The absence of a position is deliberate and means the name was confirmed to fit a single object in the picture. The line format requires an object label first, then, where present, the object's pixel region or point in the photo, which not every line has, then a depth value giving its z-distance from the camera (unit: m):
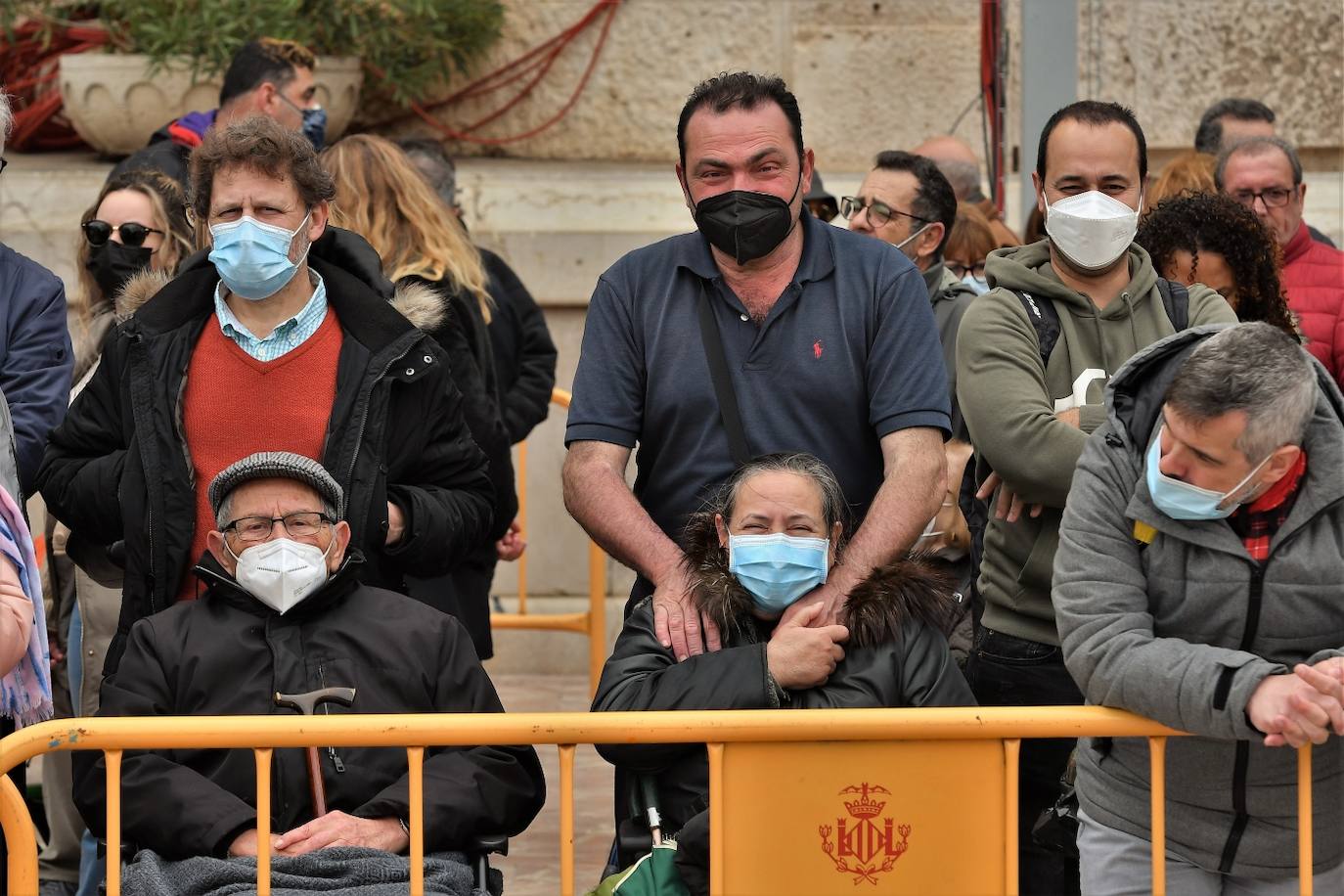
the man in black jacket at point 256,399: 8.62
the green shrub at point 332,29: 16.14
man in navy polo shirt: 8.55
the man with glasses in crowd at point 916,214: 11.18
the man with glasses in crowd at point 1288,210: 11.45
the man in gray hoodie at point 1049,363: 8.41
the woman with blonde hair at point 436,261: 10.59
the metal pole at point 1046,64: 12.27
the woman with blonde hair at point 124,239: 11.04
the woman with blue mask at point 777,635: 7.73
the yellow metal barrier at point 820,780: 6.76
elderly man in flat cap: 7.69
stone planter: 16.25
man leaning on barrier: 6.84
